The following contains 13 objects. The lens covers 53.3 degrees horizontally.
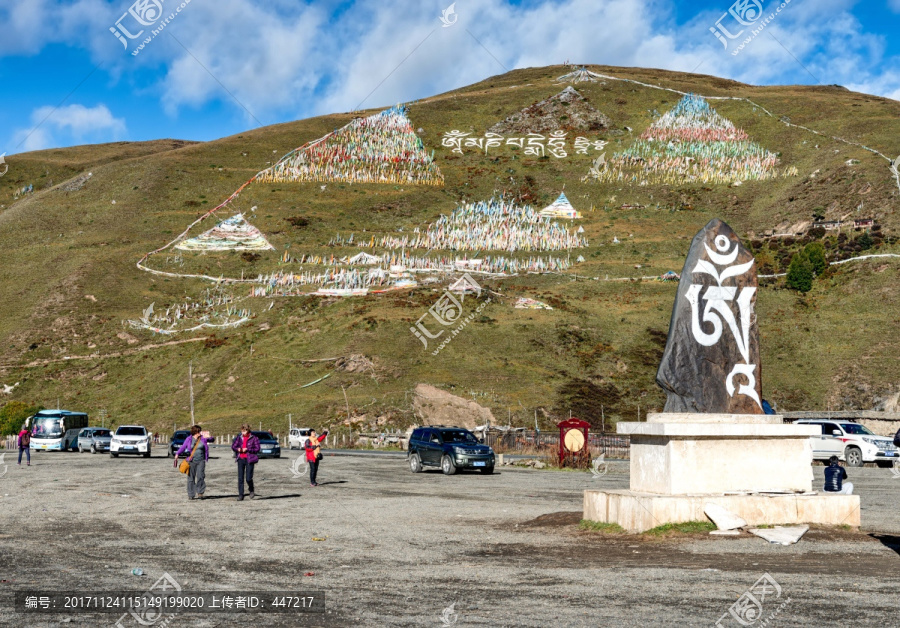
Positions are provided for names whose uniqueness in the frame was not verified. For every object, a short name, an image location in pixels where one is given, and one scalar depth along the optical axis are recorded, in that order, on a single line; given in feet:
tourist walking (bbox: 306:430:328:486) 84.33
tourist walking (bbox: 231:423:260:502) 71.26
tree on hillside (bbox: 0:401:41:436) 208.88
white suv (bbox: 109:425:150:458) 144.15
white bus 179.01
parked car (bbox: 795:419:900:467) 113.60
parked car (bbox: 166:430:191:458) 139.03
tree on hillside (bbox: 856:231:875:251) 274.36
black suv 104.99
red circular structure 115.75
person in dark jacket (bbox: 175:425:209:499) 69.97
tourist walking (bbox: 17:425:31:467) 119.55
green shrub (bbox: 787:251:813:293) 264.11
